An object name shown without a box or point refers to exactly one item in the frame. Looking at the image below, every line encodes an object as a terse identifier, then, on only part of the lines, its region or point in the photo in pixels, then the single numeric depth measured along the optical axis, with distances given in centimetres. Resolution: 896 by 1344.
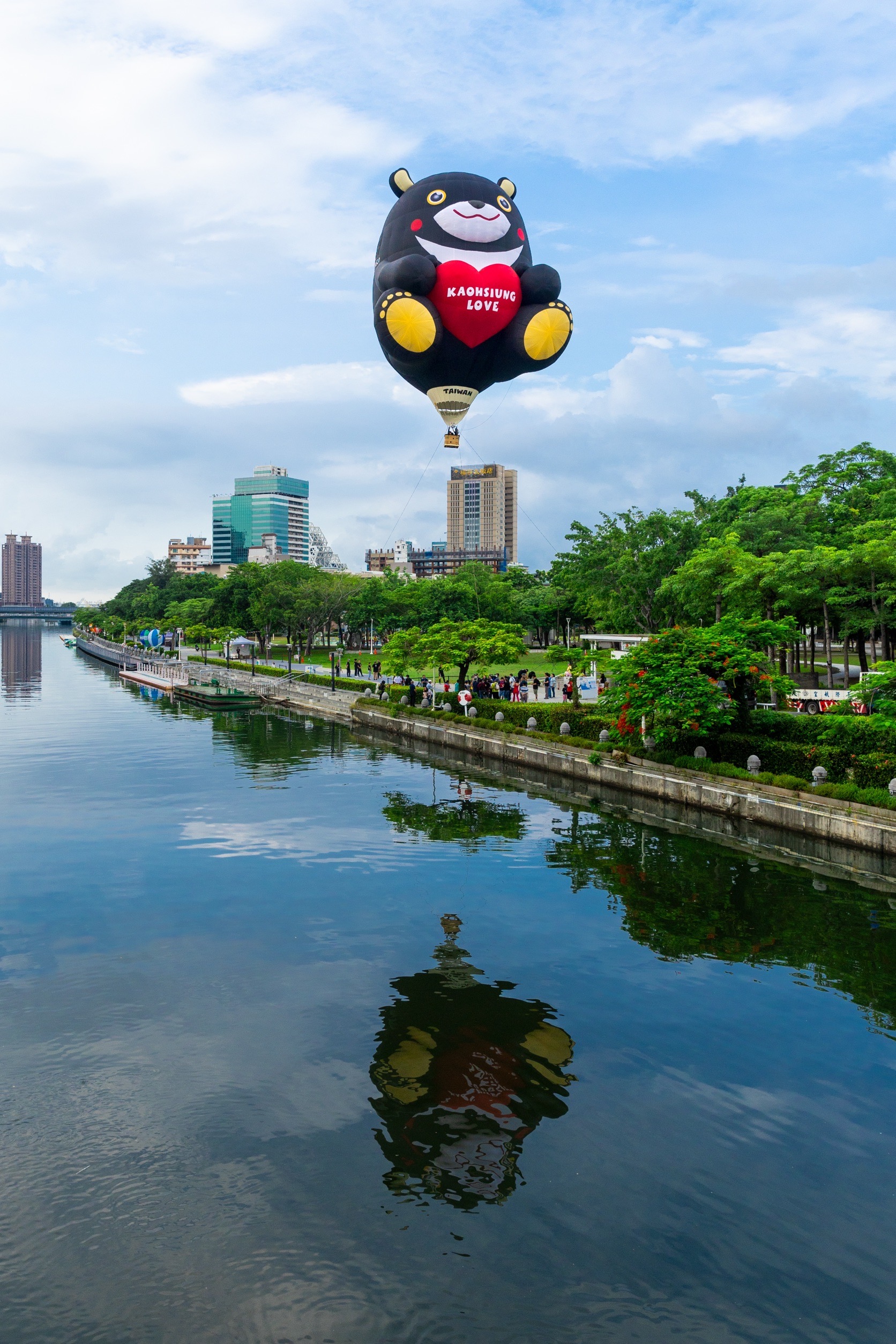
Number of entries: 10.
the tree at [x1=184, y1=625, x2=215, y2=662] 10449
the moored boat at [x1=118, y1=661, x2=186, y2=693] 8525
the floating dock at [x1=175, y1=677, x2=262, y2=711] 6962
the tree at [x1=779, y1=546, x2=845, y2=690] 4308
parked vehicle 3944
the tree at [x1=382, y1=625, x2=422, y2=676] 5288
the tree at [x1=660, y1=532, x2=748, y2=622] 4922
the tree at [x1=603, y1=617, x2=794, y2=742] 3312
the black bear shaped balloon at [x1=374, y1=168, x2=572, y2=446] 4172
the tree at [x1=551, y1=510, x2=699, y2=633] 6094
